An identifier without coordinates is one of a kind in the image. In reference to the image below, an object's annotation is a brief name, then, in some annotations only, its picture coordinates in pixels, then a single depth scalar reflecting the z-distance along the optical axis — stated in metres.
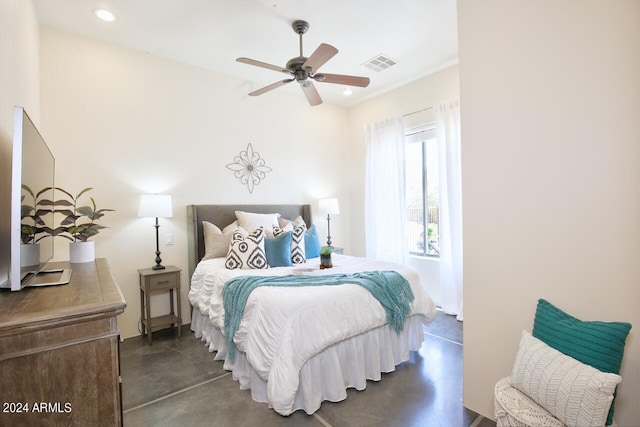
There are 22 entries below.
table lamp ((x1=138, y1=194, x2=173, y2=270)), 3.20
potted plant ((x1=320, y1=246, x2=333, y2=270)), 3.11
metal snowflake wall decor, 4.14
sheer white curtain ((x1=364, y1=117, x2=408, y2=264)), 4.53
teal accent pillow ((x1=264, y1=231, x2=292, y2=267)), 3.28
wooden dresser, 0.92
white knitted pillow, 1.21
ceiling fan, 2.54
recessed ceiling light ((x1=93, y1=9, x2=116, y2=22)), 2.77
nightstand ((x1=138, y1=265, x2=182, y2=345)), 3.14
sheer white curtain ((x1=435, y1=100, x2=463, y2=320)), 3.83
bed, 2.00
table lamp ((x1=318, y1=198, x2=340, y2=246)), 4.70
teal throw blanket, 2.41
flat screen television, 1.11
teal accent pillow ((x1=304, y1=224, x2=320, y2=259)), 3.77
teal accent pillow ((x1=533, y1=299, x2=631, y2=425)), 1.32
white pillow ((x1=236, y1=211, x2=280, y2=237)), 3.77
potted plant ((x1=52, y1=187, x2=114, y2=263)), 2.03
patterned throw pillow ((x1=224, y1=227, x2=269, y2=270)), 3.09
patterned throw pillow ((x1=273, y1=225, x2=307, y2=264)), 3.50
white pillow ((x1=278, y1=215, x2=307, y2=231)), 4.05
